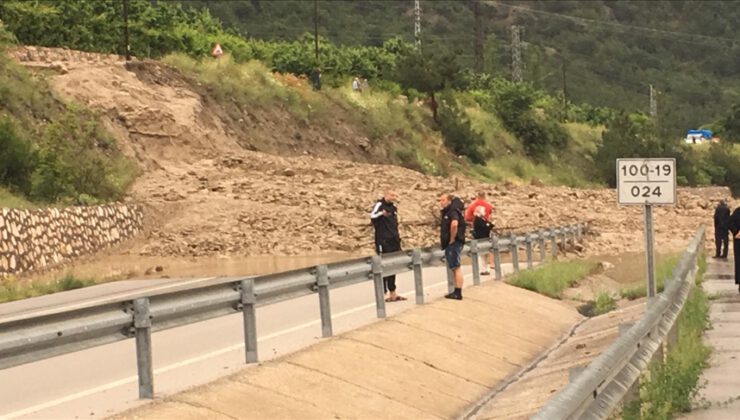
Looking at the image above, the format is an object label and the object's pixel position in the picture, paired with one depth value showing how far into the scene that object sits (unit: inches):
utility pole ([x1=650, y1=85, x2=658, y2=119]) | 5793.3
